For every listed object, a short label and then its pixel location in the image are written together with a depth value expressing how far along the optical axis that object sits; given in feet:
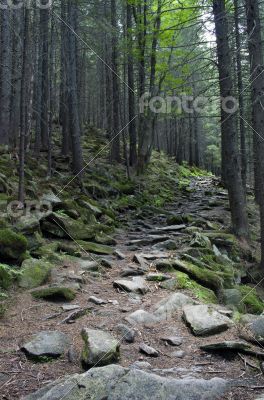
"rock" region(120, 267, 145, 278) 22.97
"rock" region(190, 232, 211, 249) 29.50
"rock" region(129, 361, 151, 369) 12.93
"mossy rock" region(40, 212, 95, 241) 26.91
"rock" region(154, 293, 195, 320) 17.52
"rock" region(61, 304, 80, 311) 17.43
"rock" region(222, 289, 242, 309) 21.22
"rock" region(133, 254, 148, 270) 24.32
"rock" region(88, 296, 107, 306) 18.48
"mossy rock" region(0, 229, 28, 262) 20.12
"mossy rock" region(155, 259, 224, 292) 22.86
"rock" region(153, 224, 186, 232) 36.50
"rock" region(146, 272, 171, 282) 22.06
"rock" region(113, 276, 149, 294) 20.42
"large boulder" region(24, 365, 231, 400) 10.95
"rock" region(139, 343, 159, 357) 14.11
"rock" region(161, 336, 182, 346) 15.08
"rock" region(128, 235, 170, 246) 31.48
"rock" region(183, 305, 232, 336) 15.87
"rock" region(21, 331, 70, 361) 13.61
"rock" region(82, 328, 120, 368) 12.91
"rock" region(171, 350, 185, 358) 14.17
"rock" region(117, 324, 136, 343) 15.04
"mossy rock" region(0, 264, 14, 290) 18.19
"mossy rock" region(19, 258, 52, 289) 19.22
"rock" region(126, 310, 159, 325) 16.63
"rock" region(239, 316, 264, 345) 15.23
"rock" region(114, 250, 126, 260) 26.73
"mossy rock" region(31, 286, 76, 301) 18.34
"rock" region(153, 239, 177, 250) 29.35
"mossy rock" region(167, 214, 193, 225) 40.15
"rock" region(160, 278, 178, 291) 20.89
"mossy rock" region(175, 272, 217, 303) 20.25
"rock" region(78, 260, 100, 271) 23.32
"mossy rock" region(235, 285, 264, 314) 21.50
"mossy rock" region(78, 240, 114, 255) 27.02
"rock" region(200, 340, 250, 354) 14.21
